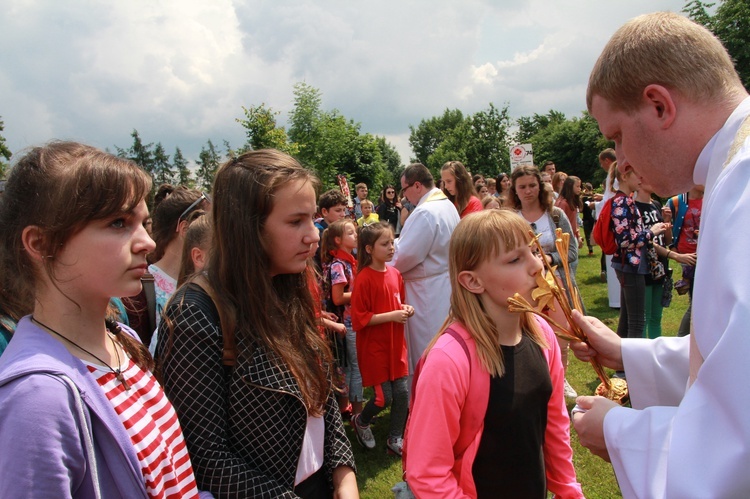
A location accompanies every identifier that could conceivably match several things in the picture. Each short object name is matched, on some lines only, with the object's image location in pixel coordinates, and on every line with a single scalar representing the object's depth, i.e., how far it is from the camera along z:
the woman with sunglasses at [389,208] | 13.35
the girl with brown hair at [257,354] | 1.55
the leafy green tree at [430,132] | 86.81
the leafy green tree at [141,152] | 74.12
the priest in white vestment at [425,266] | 4.75
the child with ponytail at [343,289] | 4.95
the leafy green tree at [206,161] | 83.16
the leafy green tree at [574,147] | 40.38
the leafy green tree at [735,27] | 26.45
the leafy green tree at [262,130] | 26.28
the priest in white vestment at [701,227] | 1.05
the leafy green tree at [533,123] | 61.78
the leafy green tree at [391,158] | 82.06
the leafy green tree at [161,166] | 80.04
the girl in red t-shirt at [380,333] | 4.38
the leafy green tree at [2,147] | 28.03
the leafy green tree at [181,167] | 77.94
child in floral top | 5.02
